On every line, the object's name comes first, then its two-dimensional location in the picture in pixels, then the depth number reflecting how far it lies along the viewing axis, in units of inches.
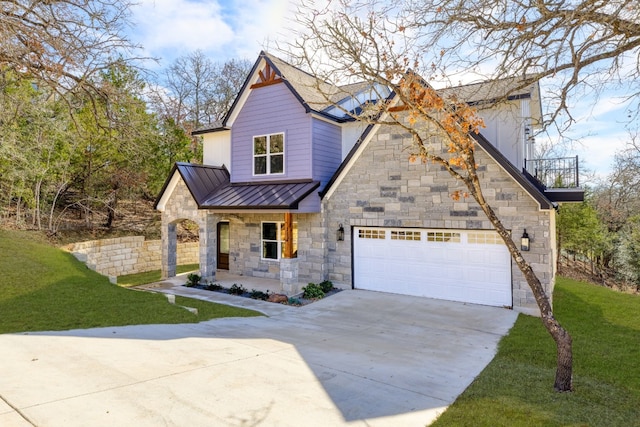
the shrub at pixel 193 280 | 532.8
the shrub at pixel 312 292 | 465.6
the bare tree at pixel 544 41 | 268.3
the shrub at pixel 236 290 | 495.4
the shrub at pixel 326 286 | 499.1
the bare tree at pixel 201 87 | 1151.6
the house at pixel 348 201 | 415.2
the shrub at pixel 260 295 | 467.9
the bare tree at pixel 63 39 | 305.0
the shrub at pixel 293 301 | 441.6
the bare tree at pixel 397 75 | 227.3
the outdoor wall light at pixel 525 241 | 393.4
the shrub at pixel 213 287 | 516.6
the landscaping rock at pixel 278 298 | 451.8
